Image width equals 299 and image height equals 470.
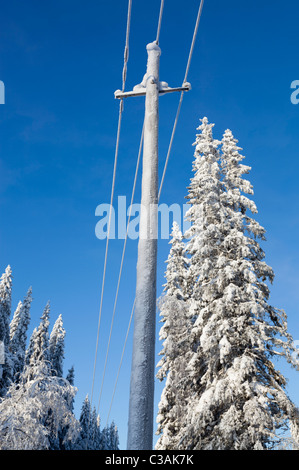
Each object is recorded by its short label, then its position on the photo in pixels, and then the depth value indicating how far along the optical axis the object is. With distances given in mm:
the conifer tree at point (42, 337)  46906
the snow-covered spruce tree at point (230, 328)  13773
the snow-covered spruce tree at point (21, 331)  48769
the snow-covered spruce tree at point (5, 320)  37594
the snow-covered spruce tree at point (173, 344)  21016
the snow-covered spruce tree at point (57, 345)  53534
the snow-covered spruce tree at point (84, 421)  67538
